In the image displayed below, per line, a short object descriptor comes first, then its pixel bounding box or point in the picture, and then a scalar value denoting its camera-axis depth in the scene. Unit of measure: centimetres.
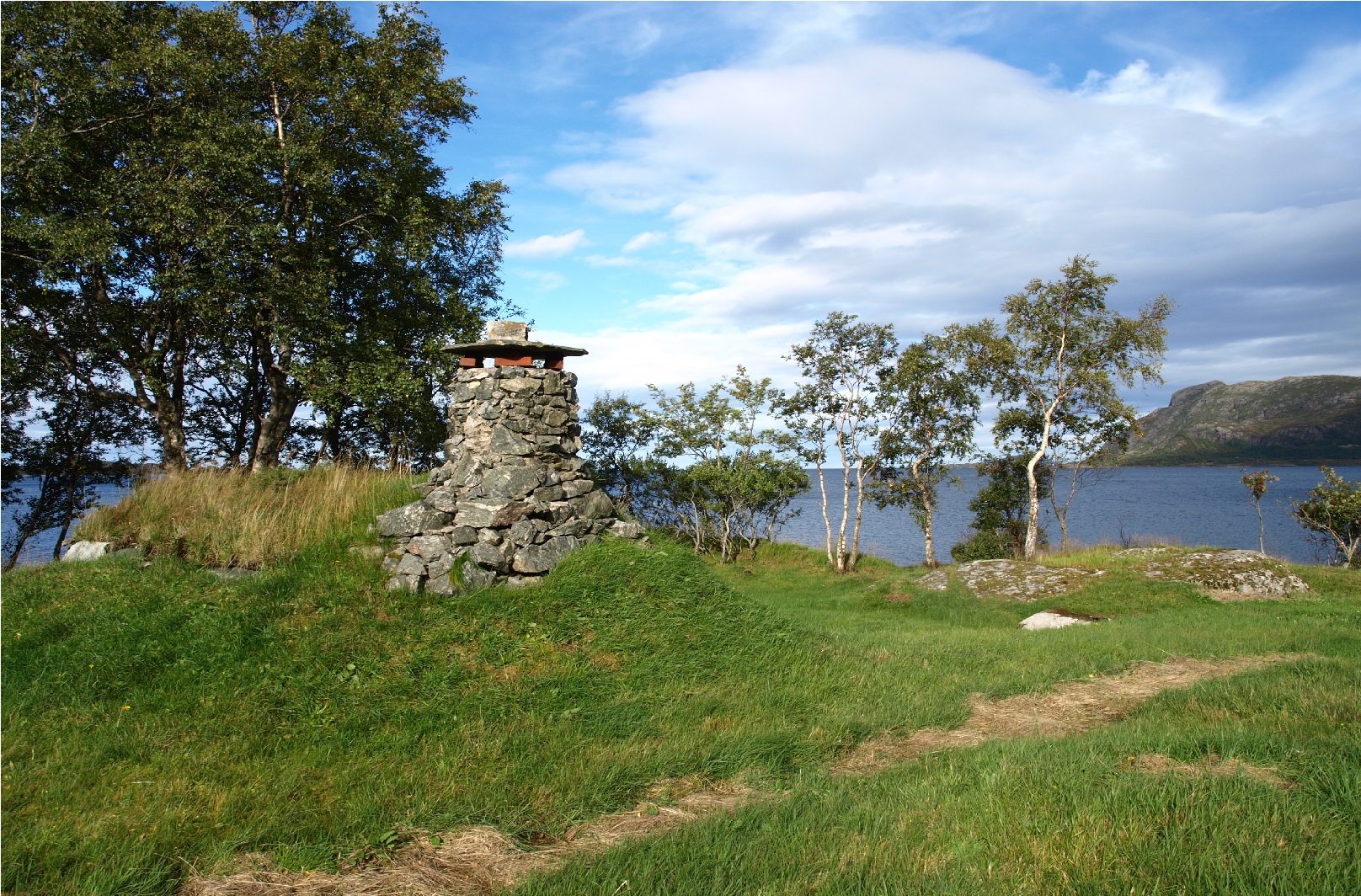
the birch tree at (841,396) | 2158
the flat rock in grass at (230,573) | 822
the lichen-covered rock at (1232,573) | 1477
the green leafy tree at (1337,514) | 2023
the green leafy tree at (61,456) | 1731
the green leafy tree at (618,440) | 2136
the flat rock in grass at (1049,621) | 1269
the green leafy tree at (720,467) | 2114
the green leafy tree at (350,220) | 1440
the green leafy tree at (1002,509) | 2377
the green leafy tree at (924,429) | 2197
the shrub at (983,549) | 2350
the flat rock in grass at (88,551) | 903
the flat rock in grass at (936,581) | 1684
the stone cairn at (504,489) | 856
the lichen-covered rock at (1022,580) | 1556
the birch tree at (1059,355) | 2153
